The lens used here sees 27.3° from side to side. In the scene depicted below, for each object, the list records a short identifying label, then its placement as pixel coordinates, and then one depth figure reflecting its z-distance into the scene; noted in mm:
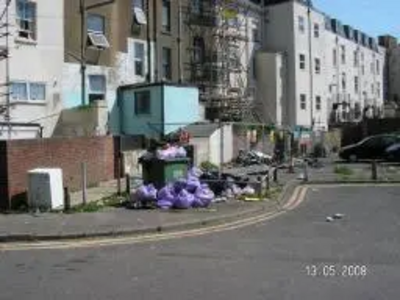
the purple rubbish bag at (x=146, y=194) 18711
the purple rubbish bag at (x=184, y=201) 18469
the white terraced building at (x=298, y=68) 55438
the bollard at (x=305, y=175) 27172
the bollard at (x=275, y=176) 26053
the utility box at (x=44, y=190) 18469
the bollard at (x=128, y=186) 21127
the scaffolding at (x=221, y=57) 47031
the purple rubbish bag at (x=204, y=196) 18672
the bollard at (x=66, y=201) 18062
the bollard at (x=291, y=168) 31441
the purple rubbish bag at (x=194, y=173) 20891
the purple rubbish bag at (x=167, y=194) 18781
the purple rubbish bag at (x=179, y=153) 21234
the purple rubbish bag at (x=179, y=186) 19172
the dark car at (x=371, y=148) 41925
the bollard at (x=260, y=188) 20862
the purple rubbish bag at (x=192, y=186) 19156
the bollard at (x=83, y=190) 19062
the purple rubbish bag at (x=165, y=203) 18500
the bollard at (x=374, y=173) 27870
